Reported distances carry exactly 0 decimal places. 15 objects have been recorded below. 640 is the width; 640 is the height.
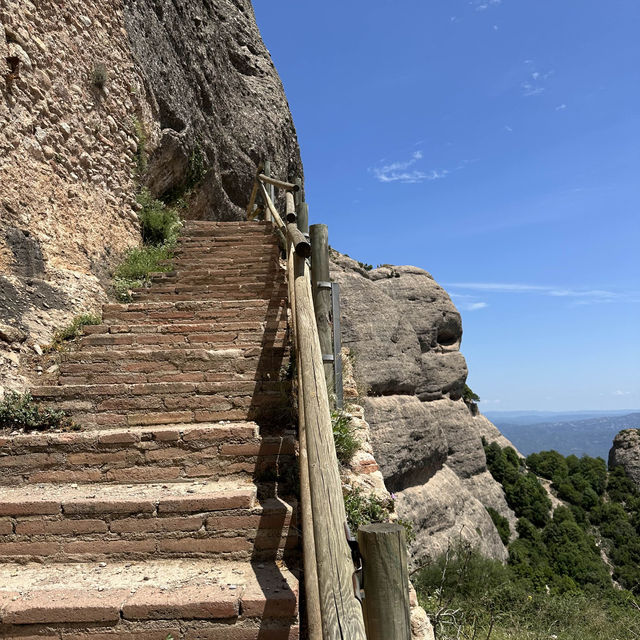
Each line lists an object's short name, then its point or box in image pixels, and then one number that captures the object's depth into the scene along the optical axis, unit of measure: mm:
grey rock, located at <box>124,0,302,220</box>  8070
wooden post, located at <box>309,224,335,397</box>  3664
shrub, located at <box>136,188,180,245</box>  7086
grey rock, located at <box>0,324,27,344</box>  3830
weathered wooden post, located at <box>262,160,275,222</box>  9180
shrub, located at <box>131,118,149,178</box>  7117
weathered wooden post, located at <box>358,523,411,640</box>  1376
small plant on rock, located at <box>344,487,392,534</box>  2795
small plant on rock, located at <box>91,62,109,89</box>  6156
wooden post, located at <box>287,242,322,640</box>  1648
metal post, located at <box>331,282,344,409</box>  3947
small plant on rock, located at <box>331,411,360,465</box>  3350
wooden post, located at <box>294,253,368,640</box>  1378
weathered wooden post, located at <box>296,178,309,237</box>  5516
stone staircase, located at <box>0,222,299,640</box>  2023
